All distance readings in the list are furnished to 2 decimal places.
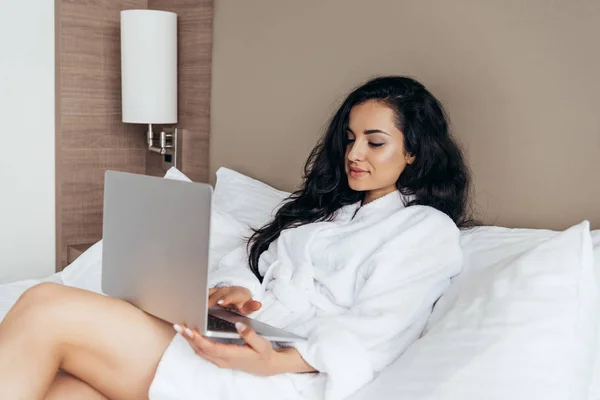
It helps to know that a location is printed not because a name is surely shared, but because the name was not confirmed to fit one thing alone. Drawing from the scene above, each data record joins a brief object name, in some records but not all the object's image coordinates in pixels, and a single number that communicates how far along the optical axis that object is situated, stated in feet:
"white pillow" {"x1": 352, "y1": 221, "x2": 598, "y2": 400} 3.19
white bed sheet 6.06
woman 3.75
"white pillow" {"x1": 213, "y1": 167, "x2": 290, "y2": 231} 6.46
